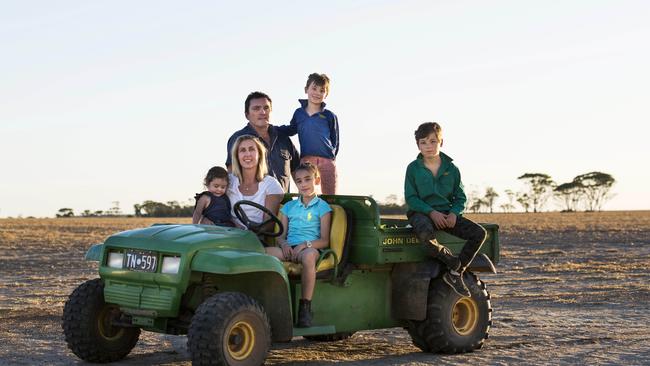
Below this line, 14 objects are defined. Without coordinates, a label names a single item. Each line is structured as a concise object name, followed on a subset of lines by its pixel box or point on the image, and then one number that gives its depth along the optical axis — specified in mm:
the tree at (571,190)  114250
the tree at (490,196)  118250
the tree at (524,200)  120625
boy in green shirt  10133
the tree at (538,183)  119562
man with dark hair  10766
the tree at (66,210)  90612
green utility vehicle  8289
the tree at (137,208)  99875
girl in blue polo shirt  9156
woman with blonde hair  9547
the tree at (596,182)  112562
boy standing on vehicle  11130
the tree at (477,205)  110900
